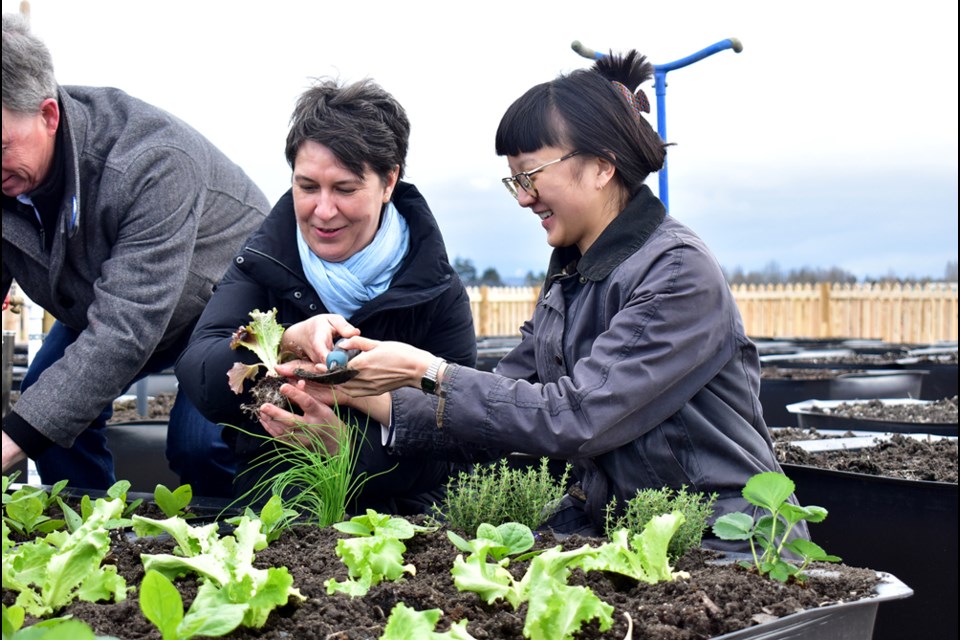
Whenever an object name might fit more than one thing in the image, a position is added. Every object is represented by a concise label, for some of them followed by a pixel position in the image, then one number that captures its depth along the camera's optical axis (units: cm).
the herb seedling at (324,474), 198
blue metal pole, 425
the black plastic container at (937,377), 654
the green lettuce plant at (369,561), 143
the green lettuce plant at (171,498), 211
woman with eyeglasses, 195
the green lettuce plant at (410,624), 113
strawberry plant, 155
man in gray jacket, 262
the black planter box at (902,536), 264
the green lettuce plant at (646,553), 148
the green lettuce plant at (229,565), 126
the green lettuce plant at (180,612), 109
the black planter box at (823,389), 516
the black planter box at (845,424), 363
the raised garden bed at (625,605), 128
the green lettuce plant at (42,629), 89
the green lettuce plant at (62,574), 140
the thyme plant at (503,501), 188
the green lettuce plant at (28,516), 201
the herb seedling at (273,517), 171
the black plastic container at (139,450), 402
